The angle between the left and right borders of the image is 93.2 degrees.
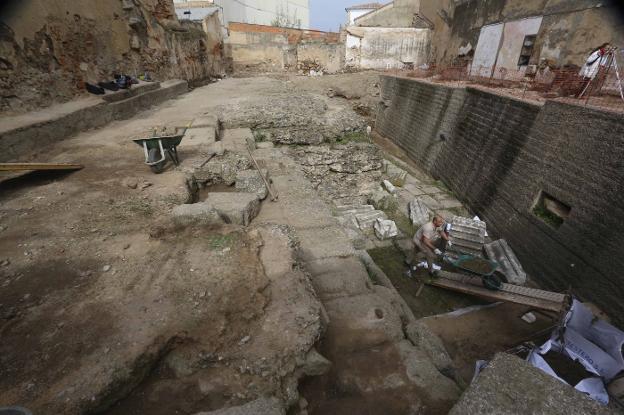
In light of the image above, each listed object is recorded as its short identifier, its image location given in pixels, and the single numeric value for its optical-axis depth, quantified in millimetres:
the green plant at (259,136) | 7052
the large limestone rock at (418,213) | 6840
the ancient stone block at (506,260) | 5289
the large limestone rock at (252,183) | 4347
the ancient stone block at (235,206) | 3561
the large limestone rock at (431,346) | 2568
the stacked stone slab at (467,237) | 5781
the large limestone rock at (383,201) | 7249
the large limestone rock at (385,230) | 6090
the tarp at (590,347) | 3062
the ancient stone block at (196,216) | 3199
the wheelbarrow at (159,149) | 4434
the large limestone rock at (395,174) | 8617
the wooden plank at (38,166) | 3666
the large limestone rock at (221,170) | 4750
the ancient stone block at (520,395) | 1568
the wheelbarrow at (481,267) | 4617
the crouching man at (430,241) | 5527
